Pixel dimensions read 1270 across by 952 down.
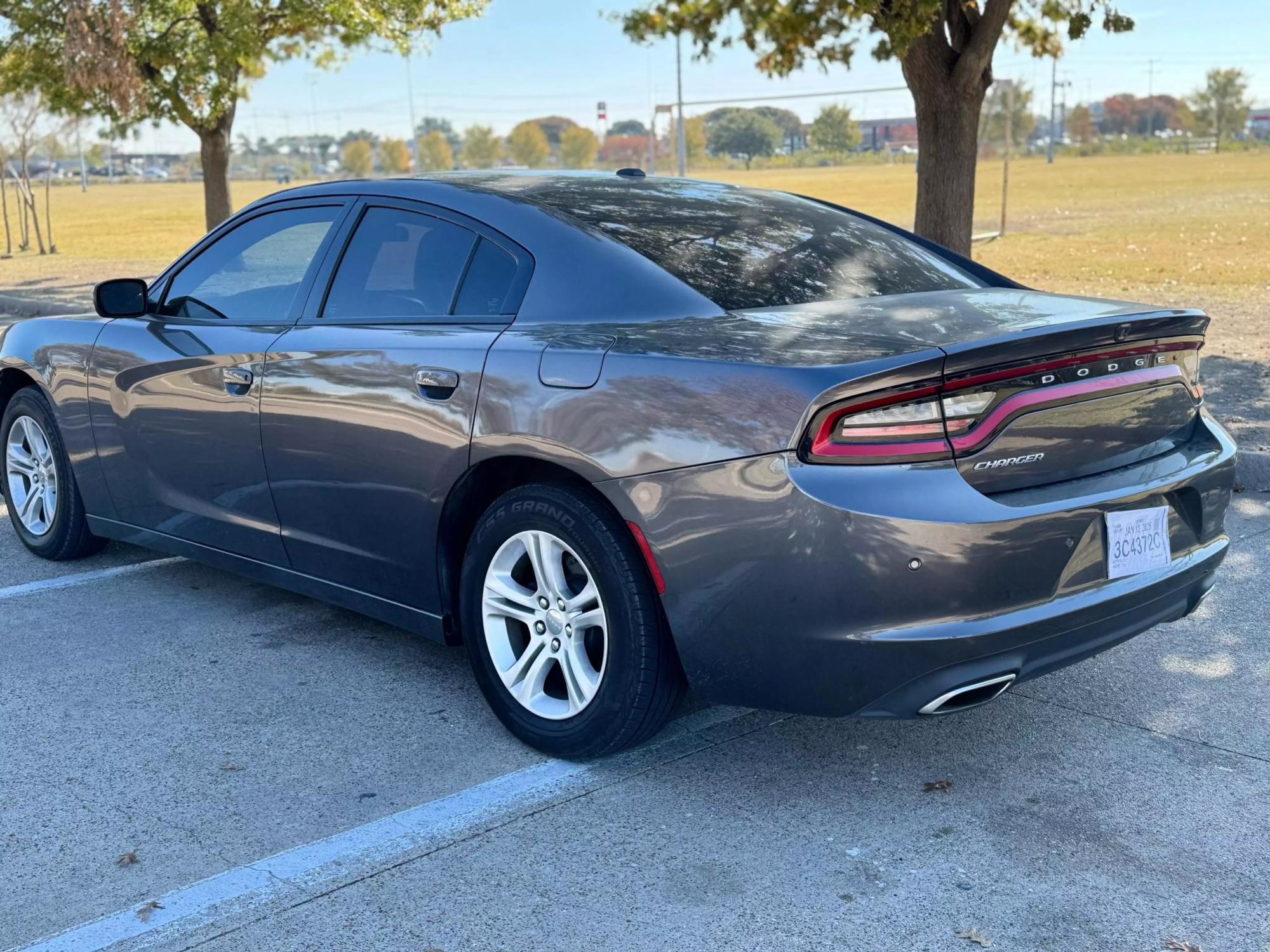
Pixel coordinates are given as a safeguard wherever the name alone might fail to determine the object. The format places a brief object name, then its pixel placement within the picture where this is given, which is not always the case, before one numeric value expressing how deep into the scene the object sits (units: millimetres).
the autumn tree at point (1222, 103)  126375
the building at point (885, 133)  135338
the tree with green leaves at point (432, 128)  185500
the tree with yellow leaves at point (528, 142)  163375
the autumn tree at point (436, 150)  158375
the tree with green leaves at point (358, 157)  160250
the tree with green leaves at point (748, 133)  136125
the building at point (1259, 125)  168375
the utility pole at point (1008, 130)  25406
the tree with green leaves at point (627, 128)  164750
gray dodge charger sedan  3057
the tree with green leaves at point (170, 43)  15406
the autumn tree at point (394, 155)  166625
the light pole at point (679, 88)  43688
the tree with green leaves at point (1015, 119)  104562
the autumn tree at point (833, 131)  126938
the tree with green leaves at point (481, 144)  165625
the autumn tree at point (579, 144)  162375
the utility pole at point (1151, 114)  169625
